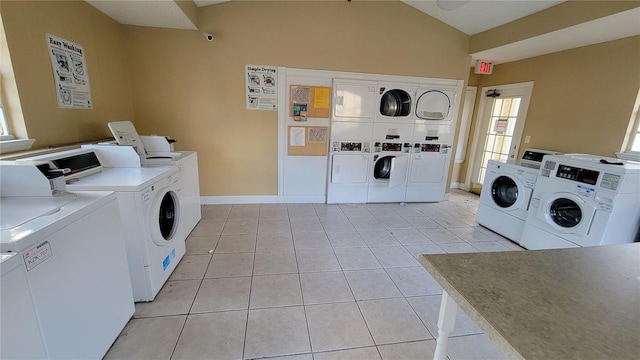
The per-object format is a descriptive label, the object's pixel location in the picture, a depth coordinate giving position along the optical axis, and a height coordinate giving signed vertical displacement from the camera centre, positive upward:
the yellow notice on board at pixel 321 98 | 3.76 +0.35
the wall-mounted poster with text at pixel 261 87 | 3.61 +0.46
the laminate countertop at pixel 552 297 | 0.64 -0.50
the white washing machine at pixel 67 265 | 1.02 -0.71
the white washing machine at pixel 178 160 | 2.51 -0.45
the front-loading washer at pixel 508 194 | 2.96 -0.78
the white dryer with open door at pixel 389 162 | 4.06 -0.58
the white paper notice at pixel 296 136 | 3.87 -0.22
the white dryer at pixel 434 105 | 3.99 +0.35
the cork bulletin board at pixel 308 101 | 3.72 +0.30
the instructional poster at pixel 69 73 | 2.19 +0.34
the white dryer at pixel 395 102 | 3.92 +0.36
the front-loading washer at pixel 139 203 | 1.71 -0.62
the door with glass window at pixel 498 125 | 4.14 +0.10
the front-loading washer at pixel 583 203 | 2.24 -0.63
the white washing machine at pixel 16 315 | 0.90 -0.74
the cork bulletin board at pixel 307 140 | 3.88 -0.27
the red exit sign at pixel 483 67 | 4.20 +1.02
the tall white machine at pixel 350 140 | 3.82 -0.25
